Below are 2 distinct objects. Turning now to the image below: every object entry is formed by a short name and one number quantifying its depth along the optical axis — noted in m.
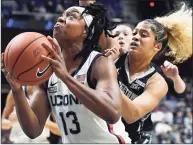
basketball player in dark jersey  3.16
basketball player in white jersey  2.49
